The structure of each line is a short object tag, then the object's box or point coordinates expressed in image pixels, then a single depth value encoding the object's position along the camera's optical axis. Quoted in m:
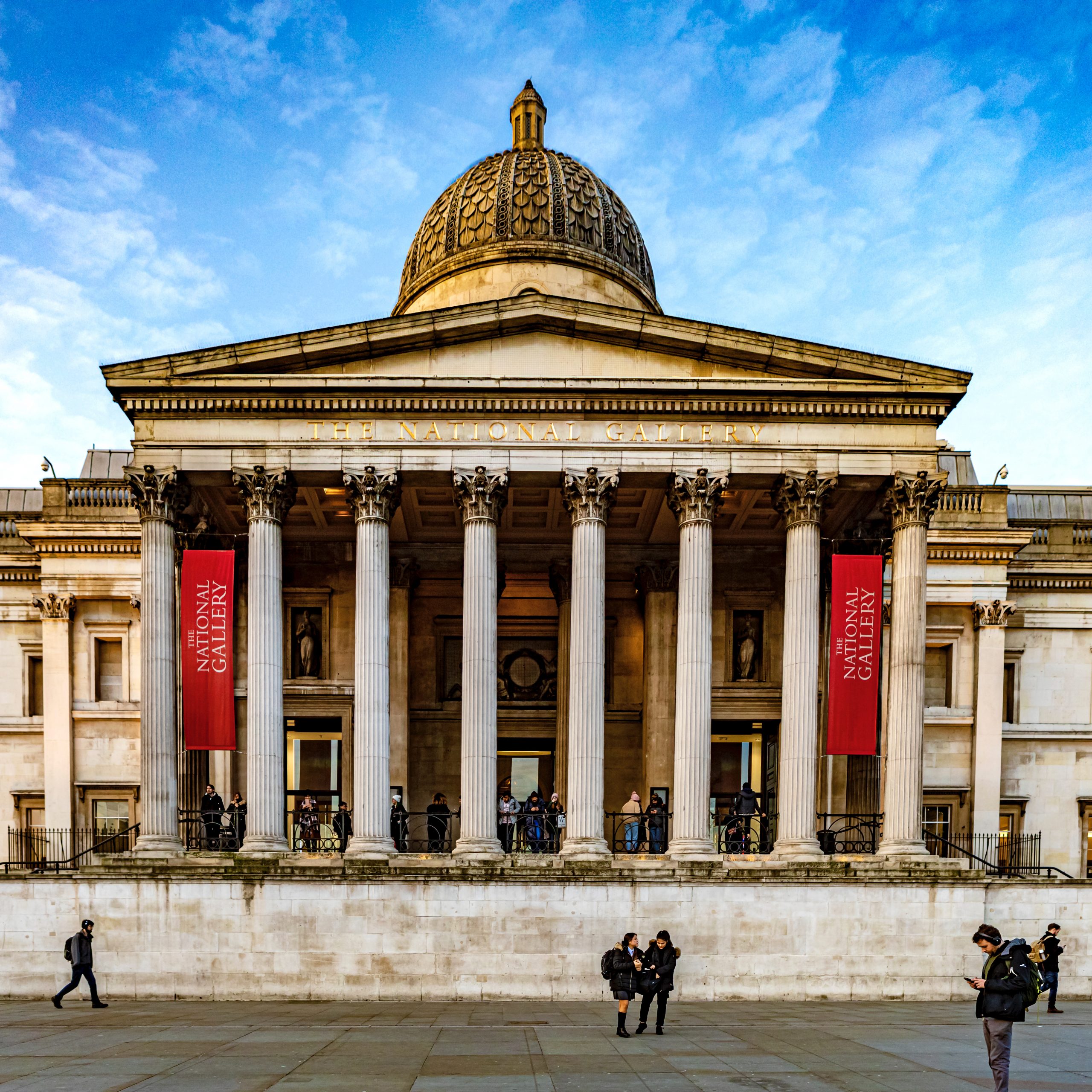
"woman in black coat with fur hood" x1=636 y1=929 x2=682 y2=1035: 16.47
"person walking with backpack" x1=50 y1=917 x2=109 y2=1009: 20.67
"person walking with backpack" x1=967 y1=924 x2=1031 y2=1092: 10.94
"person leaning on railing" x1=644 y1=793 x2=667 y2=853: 25.16
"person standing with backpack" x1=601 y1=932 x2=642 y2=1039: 16.27
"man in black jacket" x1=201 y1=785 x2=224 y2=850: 25.73
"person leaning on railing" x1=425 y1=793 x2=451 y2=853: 25.91
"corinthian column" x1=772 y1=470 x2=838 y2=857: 24.05
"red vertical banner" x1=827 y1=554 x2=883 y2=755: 24.70
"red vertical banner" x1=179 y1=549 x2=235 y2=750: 24.61
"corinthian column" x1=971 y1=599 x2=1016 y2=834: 32.94
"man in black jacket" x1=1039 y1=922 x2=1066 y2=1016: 20.33
